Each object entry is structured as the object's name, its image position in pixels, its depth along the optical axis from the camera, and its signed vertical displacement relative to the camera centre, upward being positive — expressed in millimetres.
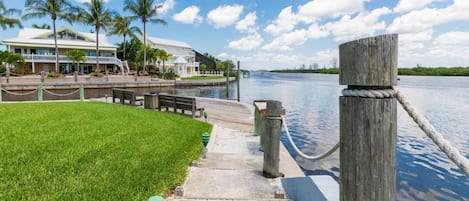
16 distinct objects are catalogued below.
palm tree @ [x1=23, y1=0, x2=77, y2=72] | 36000 +10064
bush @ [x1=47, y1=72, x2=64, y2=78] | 31775 +1188
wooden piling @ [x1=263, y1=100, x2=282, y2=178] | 4387 -815
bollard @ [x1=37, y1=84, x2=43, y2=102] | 15742 -490
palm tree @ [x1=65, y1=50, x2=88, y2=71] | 40281 +4376
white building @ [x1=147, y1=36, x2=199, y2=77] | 58688 +8045
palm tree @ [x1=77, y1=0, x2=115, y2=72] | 38875 +9900
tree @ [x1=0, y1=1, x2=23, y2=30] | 31312 +7391
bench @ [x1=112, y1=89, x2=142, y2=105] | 14406 -535
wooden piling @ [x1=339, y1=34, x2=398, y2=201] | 1127 -146
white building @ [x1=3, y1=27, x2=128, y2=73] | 42062 +5990
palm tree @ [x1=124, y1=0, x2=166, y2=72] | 44488 +12095
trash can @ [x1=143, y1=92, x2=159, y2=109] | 12633 -691
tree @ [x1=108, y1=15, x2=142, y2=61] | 47500 +10082
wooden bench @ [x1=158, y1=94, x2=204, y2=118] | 10891 -710
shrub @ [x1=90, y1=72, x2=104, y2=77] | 36381 +1362
